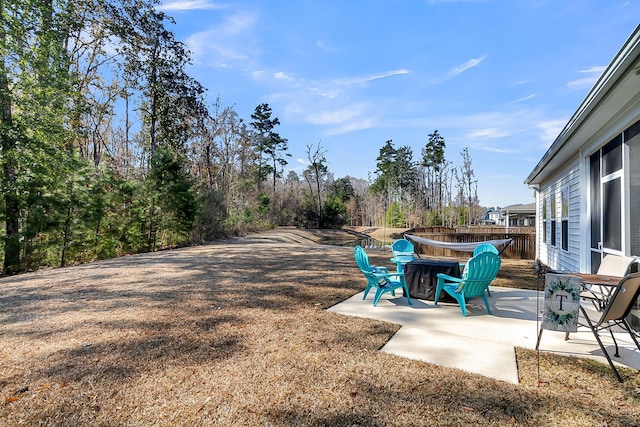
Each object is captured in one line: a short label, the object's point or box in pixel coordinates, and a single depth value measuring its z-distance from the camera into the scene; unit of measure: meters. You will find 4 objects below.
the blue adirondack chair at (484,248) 4.73
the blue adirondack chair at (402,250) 5.83
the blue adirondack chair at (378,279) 3.97
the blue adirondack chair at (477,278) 3.50
